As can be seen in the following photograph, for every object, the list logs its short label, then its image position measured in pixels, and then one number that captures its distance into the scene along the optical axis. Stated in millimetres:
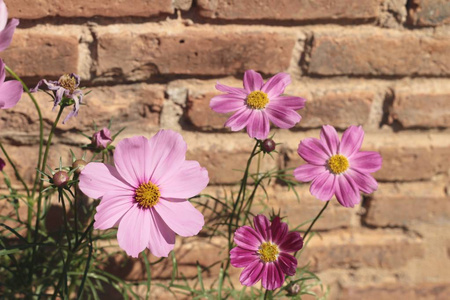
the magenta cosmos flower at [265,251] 795
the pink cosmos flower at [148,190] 709
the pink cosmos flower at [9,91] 708
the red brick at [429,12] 1078
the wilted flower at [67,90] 754
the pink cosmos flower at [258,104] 824
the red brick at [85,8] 912
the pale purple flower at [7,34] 711
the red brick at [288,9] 994
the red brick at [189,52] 980
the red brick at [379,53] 1065
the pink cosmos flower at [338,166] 821
